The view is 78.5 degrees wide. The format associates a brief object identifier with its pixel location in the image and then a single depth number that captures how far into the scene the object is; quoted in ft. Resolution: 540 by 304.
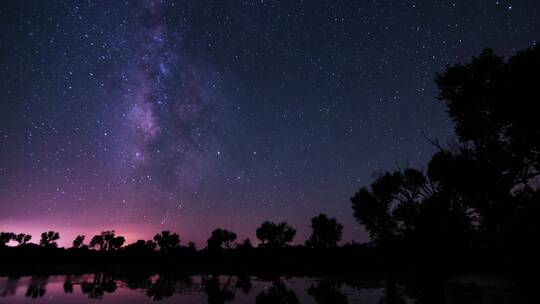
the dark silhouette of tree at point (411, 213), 109.19
